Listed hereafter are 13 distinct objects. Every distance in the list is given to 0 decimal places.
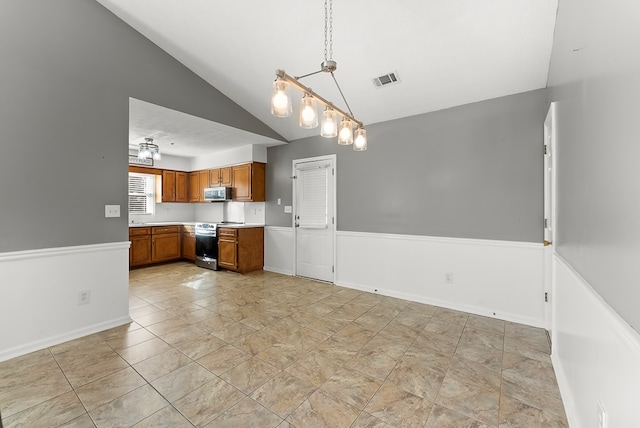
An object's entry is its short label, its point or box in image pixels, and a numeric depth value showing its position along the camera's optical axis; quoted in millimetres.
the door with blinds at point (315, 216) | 4617
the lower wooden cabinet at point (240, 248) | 5078
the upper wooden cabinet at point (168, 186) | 6176
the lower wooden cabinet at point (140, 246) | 5297
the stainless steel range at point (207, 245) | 5395
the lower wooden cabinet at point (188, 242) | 6020
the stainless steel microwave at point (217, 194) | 5621
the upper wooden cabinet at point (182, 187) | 6441
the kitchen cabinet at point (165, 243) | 5684
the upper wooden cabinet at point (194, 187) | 6445
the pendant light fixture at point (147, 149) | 4262
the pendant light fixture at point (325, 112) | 1636
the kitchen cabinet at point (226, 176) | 5695
